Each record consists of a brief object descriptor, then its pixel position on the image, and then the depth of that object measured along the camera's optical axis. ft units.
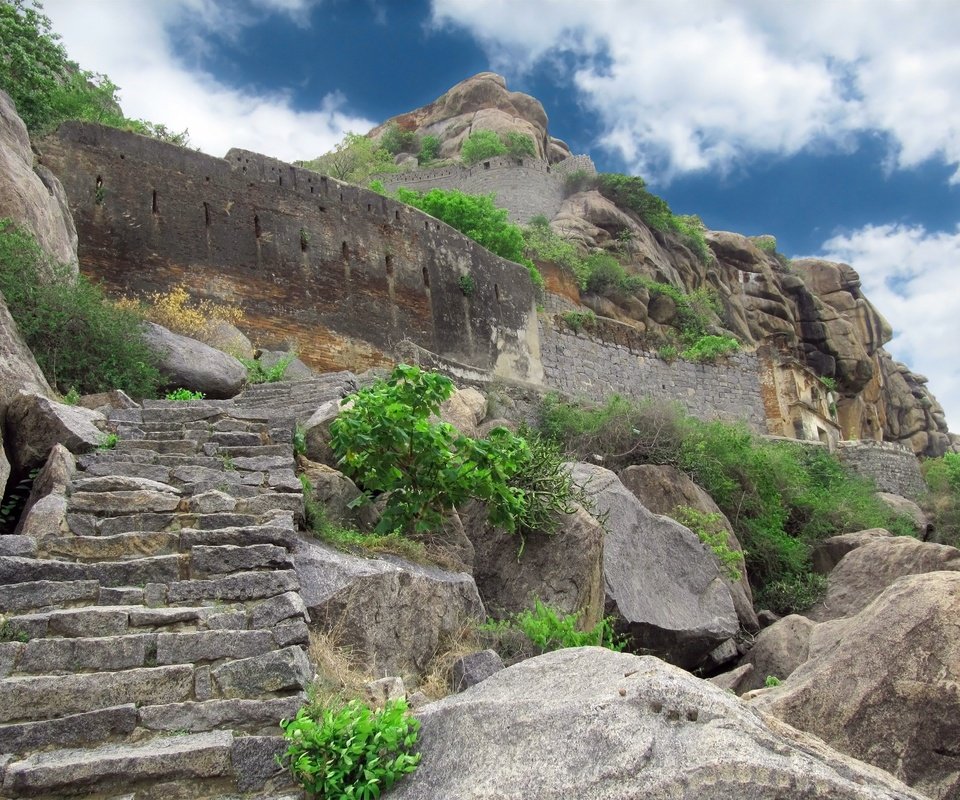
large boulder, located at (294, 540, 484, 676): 18.80
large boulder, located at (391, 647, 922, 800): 10.59
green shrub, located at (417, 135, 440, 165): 135.23
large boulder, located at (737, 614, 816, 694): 29.71
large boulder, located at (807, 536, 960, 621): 36.04
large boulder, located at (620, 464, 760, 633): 40.78
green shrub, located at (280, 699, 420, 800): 12.66
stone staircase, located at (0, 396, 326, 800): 13.23
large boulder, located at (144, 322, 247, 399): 33.06
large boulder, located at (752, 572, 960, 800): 16.67
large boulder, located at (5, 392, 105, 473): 22.30
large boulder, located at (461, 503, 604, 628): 25.27
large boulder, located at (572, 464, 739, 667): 29.59
